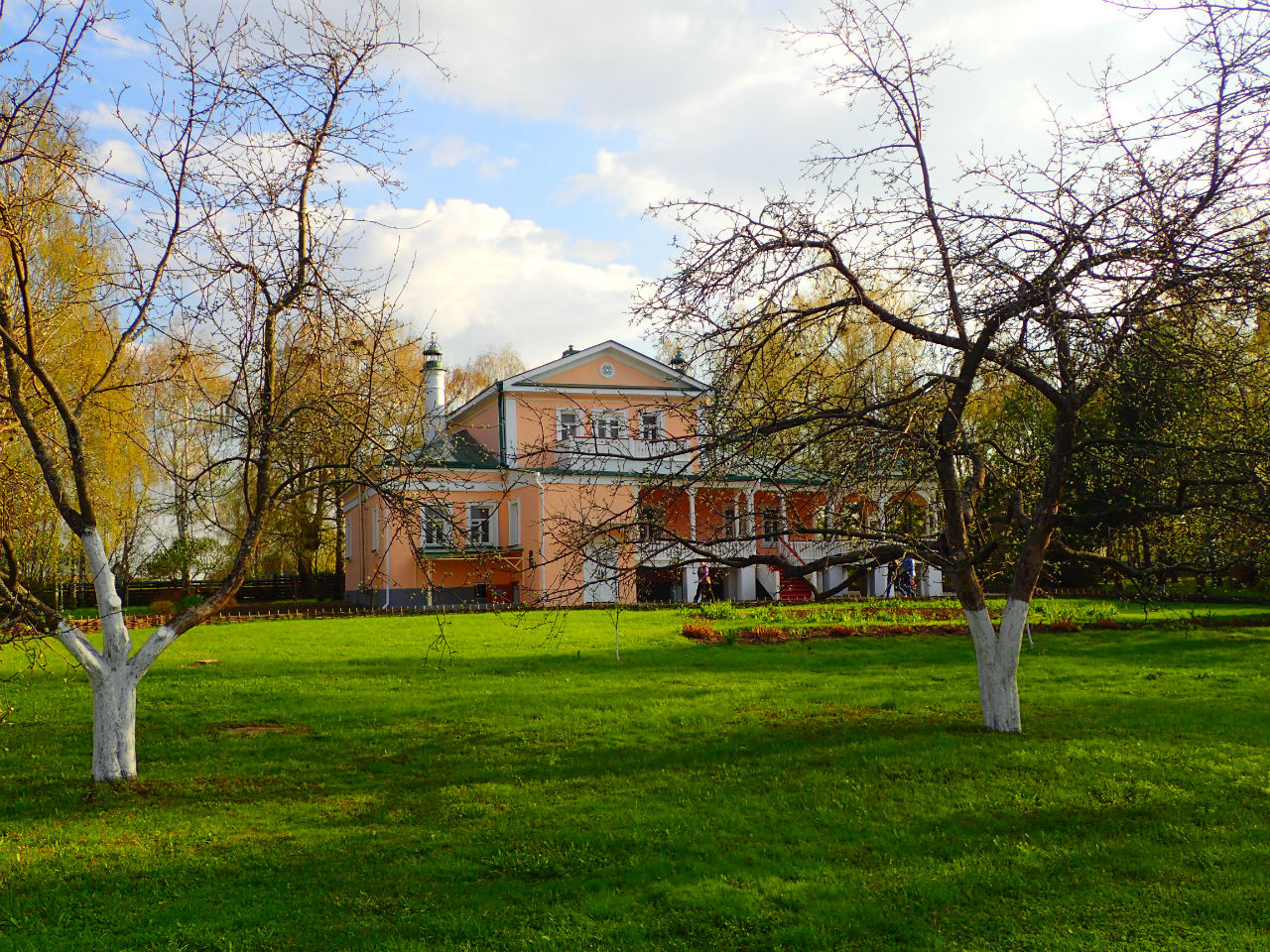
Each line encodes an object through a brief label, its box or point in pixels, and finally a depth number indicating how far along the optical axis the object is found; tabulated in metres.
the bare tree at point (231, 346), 7.64
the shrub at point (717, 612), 21.73
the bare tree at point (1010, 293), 6.54
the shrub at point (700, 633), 18.05
